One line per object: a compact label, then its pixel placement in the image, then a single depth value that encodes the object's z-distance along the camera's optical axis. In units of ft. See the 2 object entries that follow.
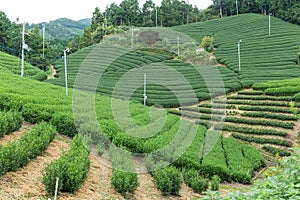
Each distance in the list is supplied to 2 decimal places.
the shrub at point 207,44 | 153.84
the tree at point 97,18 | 207.27
